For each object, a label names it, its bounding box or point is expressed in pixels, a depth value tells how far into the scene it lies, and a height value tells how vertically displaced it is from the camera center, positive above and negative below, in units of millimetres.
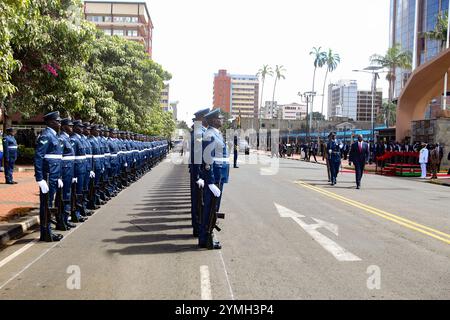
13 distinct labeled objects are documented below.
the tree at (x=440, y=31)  55181 +13453
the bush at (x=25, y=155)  28797 -911
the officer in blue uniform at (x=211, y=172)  7500 -458
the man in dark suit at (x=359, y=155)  18016 -373
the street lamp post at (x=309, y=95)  70500 +7328
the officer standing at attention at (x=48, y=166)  8203 -456
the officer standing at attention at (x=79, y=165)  10109 -508
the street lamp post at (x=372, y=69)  41450 +6825
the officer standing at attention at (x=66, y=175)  9203 -666
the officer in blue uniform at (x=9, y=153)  17047 -492
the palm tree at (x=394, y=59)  77050 +13976
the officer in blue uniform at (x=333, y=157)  18938 -474
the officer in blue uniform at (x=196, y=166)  8016 -407
